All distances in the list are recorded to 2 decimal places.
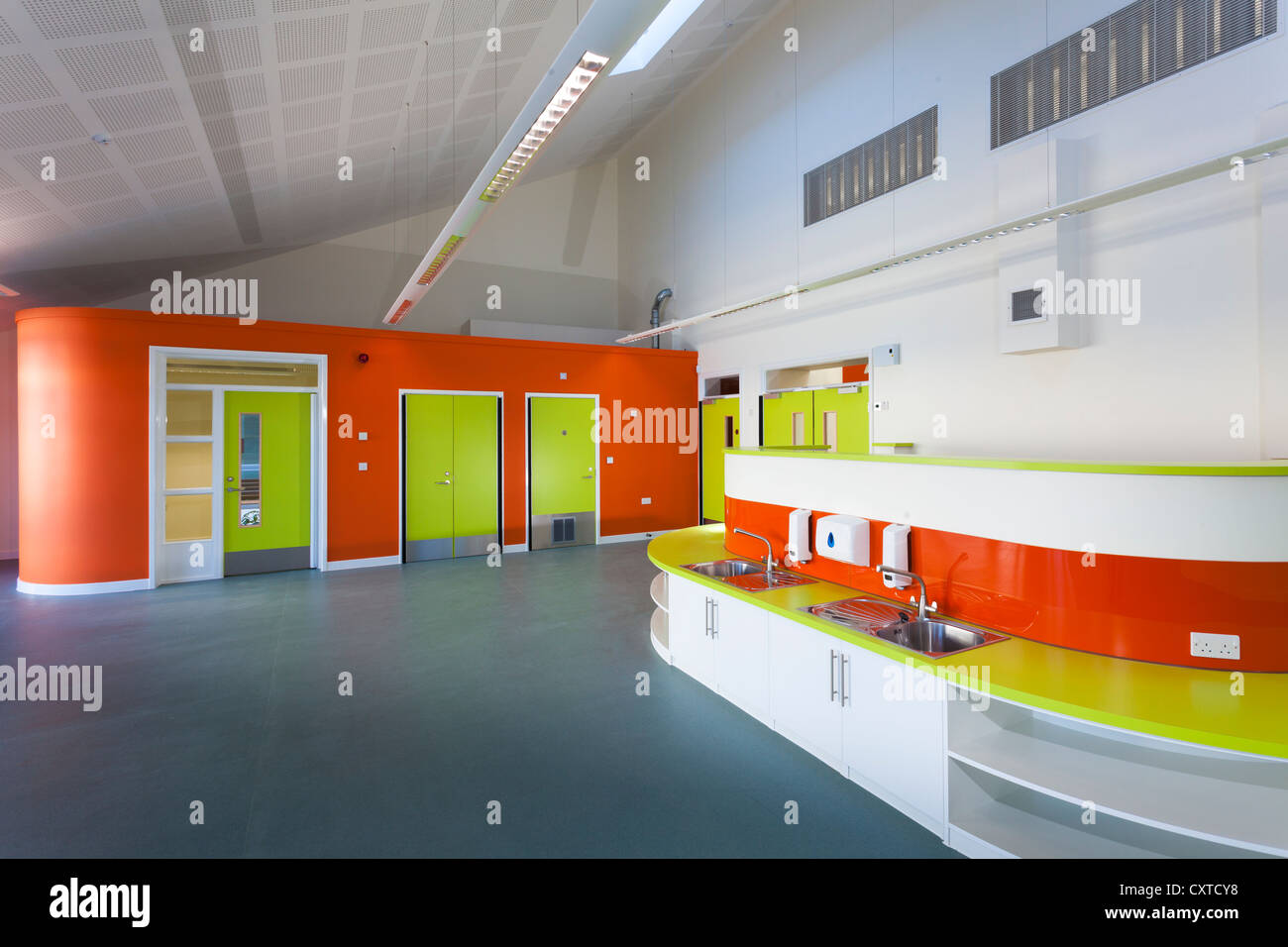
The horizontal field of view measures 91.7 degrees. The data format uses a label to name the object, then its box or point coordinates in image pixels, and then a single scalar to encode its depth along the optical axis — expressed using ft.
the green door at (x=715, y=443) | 32.09
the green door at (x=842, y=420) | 24.11
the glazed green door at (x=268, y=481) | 23.75
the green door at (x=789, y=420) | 26.94
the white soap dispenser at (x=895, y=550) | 10.28
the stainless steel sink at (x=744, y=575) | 12.46
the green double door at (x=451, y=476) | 26.99
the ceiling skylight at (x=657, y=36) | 21.91
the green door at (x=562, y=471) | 29.76
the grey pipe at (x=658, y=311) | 35.83
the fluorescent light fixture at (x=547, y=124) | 9.73
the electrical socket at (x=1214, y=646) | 7.48
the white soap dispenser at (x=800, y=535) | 12.56
